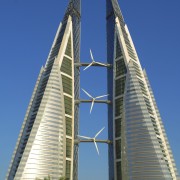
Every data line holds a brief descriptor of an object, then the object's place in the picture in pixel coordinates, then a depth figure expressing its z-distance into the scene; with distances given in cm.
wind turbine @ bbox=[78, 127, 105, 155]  15925
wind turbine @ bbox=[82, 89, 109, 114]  16775
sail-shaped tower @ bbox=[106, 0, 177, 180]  13175
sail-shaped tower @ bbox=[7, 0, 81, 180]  13288
